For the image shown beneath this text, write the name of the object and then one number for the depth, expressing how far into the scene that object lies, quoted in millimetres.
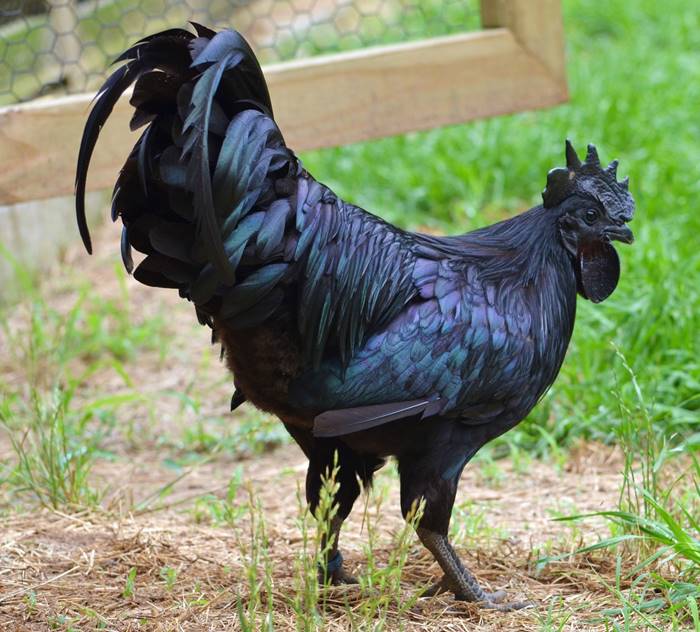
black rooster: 5719
